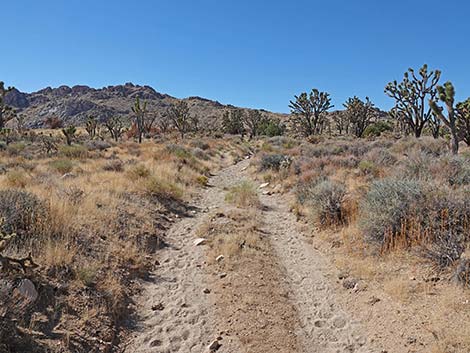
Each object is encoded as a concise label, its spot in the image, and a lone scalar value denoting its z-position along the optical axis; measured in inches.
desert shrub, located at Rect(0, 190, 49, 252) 215.3
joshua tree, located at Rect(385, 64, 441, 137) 863.1
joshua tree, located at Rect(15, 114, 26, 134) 1784.2
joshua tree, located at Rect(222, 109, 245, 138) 2393.0
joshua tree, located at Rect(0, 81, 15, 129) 945.5
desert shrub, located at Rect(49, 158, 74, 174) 519.2
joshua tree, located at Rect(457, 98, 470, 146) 705.0
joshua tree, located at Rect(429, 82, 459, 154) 526.0
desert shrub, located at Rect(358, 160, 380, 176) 468.2
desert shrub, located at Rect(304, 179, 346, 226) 313.9
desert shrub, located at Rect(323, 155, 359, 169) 551.5
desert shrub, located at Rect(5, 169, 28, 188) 357.5
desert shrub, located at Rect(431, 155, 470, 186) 317.7
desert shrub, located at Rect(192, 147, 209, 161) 913.3
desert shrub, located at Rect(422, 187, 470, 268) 196.4
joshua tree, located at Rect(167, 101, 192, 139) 1723.9
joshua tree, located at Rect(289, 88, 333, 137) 1423.5
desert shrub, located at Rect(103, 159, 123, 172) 555.2
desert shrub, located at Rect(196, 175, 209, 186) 585.7
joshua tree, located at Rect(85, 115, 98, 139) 1699.9
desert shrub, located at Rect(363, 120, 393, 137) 1795.0
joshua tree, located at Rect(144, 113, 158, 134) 1978.8
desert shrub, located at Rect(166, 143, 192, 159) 769.7
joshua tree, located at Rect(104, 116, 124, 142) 1642.5
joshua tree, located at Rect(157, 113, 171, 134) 2193.2
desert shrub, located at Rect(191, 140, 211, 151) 1147.3
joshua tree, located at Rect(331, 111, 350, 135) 2148.6
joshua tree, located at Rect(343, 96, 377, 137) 1544.0
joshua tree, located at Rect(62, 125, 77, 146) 1034.5
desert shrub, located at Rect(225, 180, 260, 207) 424.8
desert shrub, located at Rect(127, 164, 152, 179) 472.4
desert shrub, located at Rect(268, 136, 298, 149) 1109.7
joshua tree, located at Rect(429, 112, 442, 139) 1010.5
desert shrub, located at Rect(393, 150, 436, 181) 353.9
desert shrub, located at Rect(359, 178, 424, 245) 238.8
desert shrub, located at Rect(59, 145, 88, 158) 734.0
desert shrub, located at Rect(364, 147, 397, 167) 528.6
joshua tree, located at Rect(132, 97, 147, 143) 1358.3
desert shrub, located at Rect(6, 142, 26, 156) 791.0
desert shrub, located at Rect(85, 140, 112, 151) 991.6
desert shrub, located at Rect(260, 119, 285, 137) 2118.6
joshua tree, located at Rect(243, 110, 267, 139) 2217.0
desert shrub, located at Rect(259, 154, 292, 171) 660.6
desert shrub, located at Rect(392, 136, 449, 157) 639.9
